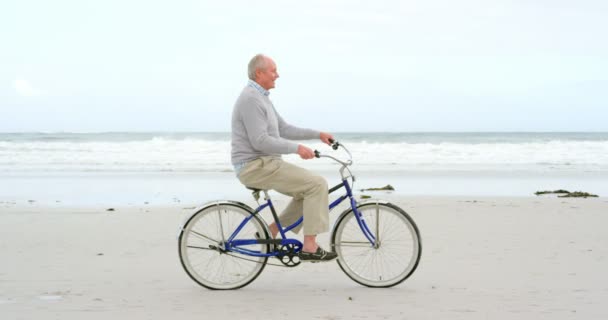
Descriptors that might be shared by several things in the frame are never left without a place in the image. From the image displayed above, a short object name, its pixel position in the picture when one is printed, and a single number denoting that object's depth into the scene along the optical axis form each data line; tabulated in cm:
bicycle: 481
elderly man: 463
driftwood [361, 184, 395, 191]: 1284
